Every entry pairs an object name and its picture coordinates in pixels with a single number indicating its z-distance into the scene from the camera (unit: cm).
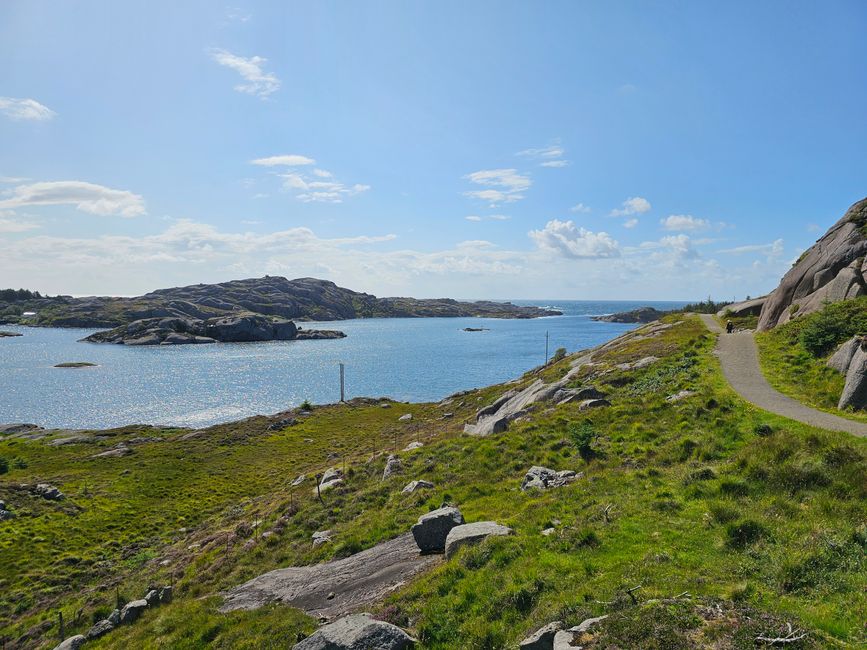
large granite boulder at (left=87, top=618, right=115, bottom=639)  2086
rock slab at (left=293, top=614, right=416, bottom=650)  1101
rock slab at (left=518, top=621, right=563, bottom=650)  957
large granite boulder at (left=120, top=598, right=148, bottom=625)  2145
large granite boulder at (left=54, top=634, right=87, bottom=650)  2053
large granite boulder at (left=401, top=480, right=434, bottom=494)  2631
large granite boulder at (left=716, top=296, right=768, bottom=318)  6538
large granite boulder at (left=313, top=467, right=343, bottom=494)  3401
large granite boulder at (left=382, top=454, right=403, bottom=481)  3210
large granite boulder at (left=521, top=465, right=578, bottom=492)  2152
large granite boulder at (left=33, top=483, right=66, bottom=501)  5003
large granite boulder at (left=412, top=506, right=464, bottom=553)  1773
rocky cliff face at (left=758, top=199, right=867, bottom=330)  3772
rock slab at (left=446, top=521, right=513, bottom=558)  1586
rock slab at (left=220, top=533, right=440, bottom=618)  1600
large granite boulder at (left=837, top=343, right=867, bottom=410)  2209
